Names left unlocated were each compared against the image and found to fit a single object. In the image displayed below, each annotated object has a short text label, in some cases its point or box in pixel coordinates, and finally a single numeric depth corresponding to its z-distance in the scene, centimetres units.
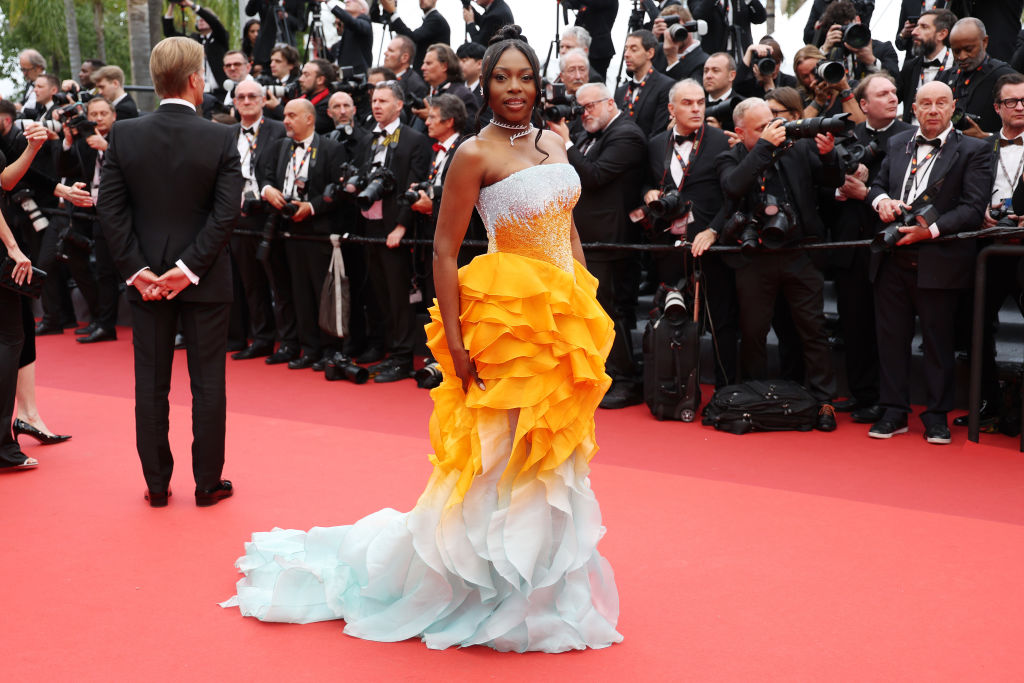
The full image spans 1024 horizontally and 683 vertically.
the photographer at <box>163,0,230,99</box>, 1075
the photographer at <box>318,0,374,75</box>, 1000
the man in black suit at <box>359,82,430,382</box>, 715
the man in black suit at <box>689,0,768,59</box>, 855
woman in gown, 292
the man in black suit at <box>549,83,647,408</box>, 626
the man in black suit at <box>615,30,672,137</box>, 724
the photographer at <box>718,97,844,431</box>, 574
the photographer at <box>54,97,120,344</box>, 833
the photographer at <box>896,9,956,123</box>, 677
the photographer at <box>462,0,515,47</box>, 912
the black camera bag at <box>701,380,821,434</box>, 570
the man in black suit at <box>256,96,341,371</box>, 746
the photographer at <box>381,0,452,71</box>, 968
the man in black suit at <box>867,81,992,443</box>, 535
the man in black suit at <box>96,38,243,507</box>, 406
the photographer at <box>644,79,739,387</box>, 614
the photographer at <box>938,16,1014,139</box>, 625
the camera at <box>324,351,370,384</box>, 711
